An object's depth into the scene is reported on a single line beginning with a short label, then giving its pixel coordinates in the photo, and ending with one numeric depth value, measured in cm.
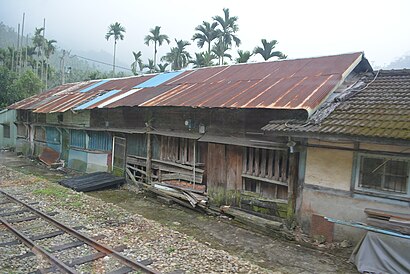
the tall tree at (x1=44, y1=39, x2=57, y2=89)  5594
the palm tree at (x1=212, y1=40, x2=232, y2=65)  3728
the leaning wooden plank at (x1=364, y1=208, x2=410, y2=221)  713
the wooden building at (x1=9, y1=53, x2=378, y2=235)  957
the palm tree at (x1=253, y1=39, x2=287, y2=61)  2748
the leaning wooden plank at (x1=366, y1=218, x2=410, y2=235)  683
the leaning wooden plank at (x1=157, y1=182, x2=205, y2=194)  1184
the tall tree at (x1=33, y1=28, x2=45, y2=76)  5414
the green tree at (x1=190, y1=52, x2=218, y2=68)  3569
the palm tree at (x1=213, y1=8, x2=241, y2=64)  3691
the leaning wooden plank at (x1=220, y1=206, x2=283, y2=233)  928
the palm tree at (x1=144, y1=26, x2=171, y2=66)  4744
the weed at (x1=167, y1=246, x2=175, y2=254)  727
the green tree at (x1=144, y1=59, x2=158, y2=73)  4776
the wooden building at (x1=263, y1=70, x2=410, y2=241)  734
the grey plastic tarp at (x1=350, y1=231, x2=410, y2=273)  669
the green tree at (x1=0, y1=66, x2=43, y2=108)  3191
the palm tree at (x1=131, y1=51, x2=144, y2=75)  5298
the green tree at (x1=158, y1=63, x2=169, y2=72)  4306
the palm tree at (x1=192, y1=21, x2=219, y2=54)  3678
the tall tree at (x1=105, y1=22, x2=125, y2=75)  5453
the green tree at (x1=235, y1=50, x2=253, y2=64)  2797
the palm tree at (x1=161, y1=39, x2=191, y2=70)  4266
